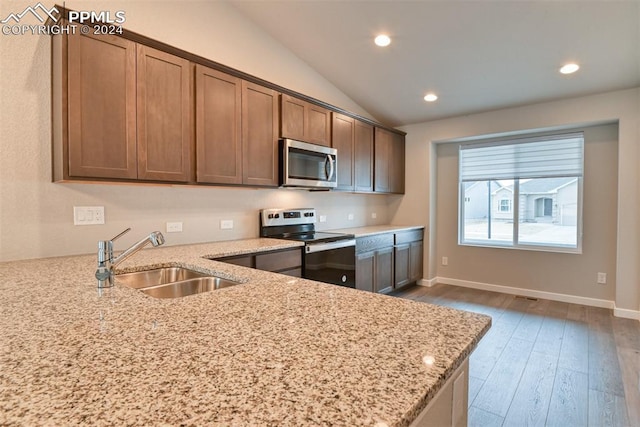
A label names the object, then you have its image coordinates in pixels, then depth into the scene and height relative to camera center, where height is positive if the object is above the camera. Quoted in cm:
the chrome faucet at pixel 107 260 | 126 -21
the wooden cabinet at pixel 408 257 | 423 -66
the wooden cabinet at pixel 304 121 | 304 +88
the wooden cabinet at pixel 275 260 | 236 -41
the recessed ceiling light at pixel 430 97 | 391 +137
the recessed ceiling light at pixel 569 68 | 305 +134
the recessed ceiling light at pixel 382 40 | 302 +159
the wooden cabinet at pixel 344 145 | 367 +74
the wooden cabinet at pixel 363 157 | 397 +65
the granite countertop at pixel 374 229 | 370 -27
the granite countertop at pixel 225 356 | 51 -31
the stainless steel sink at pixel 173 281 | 162 -39
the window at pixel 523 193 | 390 +20
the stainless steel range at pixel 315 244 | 291 -34
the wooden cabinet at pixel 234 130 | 243 +64
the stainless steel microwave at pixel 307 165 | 298 +43
